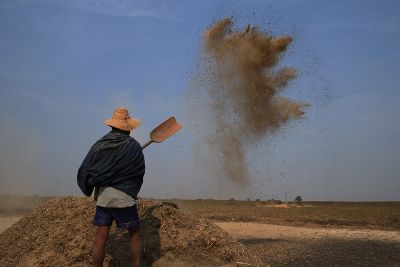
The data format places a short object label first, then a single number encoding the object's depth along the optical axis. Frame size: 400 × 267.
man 4.55
